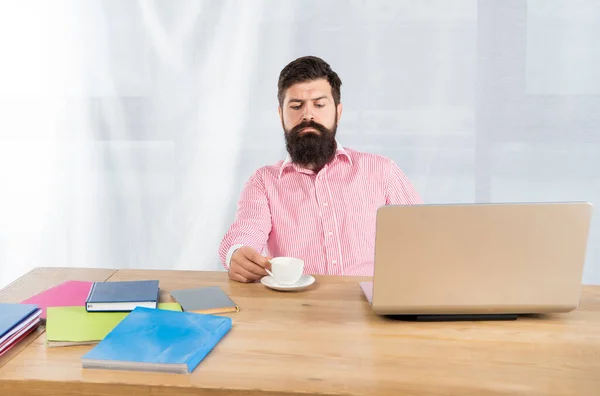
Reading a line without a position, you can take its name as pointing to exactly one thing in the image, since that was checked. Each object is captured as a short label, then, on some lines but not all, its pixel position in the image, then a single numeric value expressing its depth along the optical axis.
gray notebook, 1.63
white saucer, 1.76
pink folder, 1.68
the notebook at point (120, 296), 1.59
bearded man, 2.38
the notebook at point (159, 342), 1.29
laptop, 1.42
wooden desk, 1.22
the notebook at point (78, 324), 1.43
